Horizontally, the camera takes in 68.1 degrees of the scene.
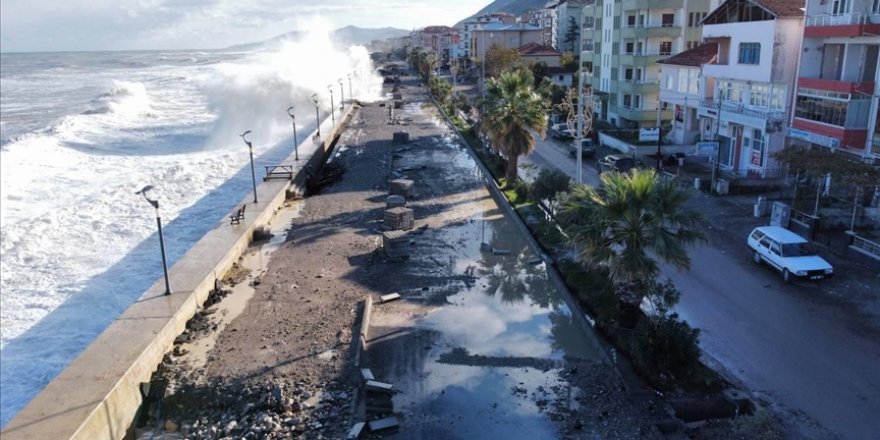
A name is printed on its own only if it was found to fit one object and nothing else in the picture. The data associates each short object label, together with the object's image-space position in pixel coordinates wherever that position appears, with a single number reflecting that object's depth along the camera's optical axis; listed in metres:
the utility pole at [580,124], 22.76
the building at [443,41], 150.62
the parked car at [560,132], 43.97
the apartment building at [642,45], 42.94
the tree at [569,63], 75.94
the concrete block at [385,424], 11.62
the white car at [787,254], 17.77
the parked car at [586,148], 37.09
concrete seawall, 11.24
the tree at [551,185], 24.17
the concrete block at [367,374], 13.19
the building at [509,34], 107.25
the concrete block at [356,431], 11.30
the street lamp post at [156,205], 15.62
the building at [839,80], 23.92
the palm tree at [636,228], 13.08
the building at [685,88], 36.16
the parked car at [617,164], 32.57
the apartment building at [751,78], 28.67
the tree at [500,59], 72.62
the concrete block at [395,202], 27.09
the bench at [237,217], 23.94
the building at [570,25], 108.06
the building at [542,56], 79.94
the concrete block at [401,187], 29.39
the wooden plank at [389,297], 17.80
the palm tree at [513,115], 27.94
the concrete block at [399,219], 24.28
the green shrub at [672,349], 12.33
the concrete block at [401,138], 45.22
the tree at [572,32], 108.06
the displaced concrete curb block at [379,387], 12.50
